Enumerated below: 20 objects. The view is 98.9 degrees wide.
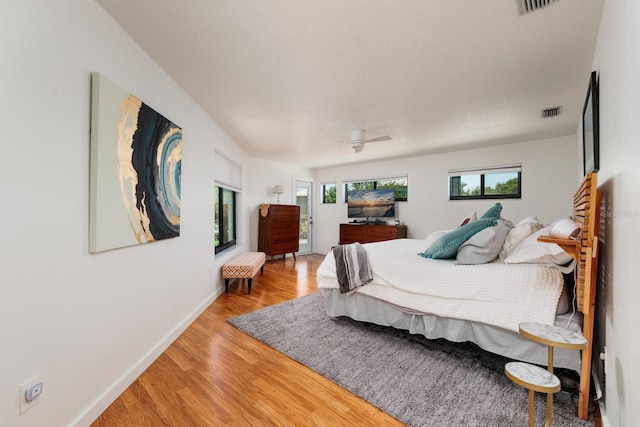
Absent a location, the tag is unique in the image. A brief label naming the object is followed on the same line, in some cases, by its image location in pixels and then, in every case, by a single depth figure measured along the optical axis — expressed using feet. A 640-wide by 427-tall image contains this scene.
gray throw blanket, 8.25
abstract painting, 4.87
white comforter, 5.68
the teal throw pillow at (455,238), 7.45
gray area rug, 5.01
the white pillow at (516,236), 6.98
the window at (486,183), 15.14
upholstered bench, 12.21
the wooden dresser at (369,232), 18.39
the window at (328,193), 23.44
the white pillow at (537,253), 5.69
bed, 4.73
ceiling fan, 12.21
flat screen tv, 19.36
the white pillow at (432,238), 9.42
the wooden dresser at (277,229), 18.76
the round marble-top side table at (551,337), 4.07
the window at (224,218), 13.55
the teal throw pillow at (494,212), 8.58
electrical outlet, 3.69
